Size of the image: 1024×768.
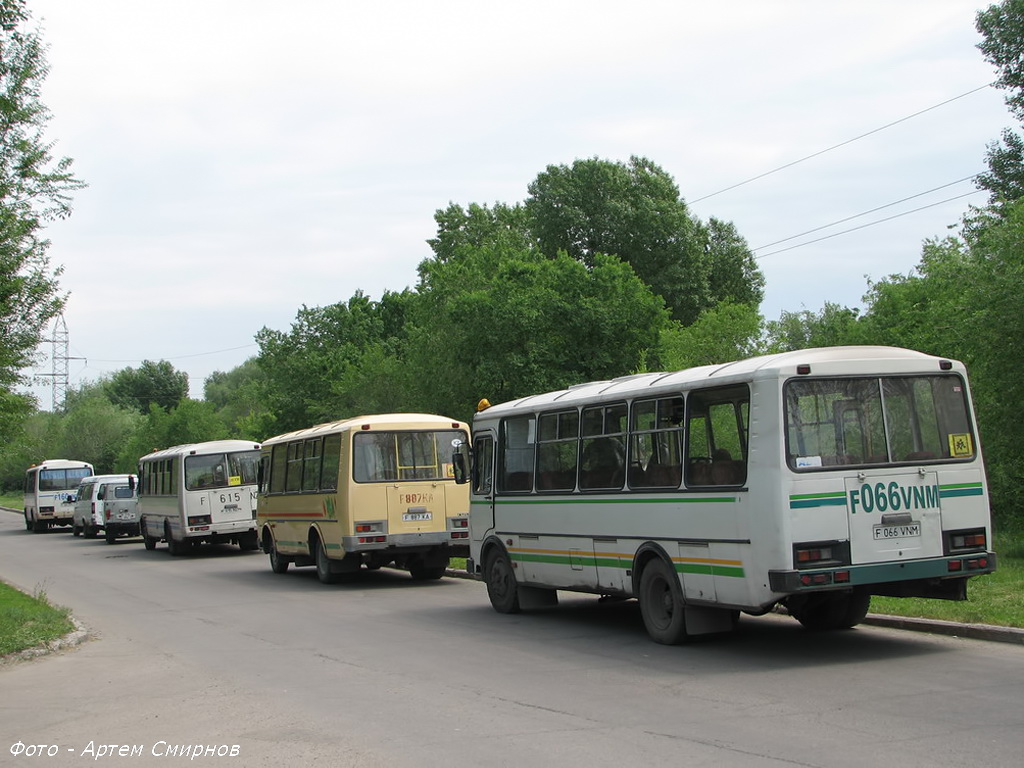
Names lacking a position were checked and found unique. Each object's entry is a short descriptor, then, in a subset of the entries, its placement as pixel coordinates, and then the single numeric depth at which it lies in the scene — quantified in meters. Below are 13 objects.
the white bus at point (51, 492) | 51.19
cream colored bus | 19.80
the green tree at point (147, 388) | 136.50
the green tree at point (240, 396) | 67.38
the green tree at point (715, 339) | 43.97
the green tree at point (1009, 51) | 38.91
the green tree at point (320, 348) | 60.14
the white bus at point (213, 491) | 30.38
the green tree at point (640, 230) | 59.66
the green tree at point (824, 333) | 35.50
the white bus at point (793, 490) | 10.17
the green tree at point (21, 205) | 17.23
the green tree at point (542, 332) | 34.84
